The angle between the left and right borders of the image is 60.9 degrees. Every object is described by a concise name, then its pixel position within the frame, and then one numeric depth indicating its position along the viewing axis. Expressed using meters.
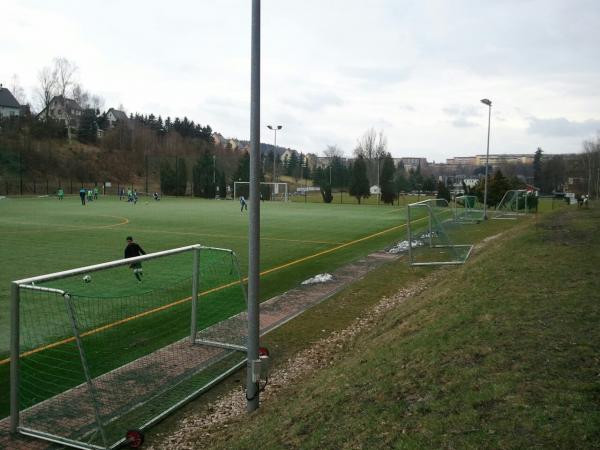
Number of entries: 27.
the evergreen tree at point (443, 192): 70.69
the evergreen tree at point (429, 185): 101.50
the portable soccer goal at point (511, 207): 39.20
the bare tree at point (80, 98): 111.59
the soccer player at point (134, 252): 12.47
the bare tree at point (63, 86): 101.80
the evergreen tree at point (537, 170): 119.62
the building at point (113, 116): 129.32
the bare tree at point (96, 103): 121.04
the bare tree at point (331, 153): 147.23
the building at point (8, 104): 107.31
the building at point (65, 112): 101.81
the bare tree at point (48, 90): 101.69
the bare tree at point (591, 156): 88.50
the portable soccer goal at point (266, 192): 76.94
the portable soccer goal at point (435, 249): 17.98
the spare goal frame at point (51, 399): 6.03
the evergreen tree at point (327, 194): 72.38
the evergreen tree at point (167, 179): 84.62
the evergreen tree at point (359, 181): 75.25
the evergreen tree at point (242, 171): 86.55
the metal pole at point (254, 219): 6.47
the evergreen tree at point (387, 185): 71.38
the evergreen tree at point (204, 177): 82.06
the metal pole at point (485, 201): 35.57
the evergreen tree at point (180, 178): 85.12
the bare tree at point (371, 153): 105.22
